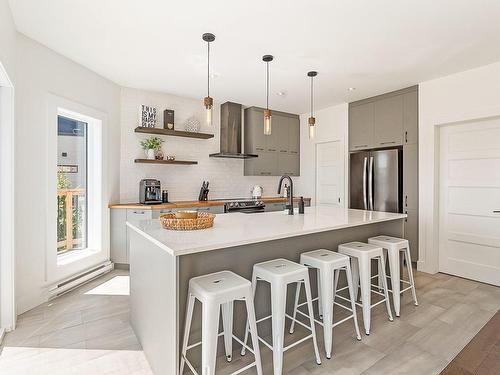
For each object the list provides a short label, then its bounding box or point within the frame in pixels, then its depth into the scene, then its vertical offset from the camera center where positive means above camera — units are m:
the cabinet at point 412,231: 4.03 -0.59
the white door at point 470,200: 3.46 -0.16
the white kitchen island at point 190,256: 1.66 -0.49
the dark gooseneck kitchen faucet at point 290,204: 2.92 -0.16
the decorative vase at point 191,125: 4.70 +1.02
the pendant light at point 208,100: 2.48 +0.75
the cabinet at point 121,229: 3.88 -0.55
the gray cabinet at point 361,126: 4.63 +1.00
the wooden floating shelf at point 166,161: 4.22 +0.40
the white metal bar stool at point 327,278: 2.06 -0.67
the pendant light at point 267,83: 2.85 +1.08
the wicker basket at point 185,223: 2.07 -0.25
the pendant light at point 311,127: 3.19 +0.67
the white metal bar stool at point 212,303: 1.55 -0.64
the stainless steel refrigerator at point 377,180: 4.18 +0.11
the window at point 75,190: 3.07 -0.02
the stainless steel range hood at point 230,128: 5.18 +1.08
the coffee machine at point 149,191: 4.12 -0.04
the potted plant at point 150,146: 4.31 +0.62
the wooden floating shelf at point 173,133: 4.23 +0.84
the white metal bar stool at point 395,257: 2.62 -0.64
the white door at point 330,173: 5.14 +0.28
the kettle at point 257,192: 5.46 -0.07
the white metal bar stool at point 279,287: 1.79 -0.64
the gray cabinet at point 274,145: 5.32 +0.83
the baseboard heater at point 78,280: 3.10 -1.06
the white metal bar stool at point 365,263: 2.36 -0.63
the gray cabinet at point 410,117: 4.03 +0.98
